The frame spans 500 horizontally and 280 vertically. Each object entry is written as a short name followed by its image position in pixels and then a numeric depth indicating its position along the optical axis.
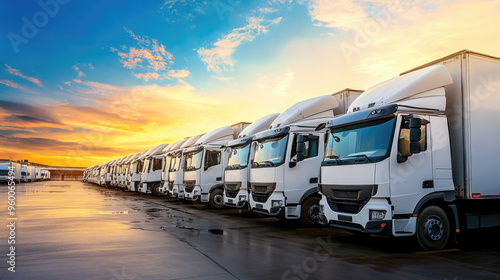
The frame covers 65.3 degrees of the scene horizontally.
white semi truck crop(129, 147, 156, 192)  29.98
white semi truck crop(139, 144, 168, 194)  26.50
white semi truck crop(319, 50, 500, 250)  7.23
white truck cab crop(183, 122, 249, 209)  16.92
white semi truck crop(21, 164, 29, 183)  70.50
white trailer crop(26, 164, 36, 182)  75.09
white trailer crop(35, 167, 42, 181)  91.44
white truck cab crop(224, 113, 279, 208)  13.10
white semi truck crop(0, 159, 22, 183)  59.31
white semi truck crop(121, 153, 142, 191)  33.56
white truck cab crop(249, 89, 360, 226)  10.59
